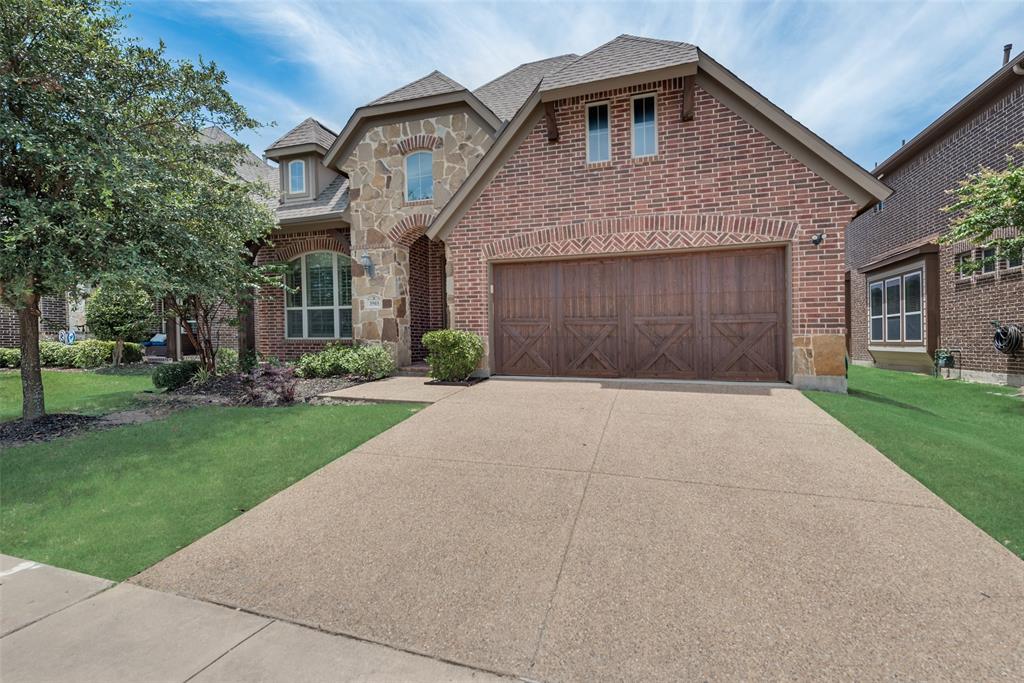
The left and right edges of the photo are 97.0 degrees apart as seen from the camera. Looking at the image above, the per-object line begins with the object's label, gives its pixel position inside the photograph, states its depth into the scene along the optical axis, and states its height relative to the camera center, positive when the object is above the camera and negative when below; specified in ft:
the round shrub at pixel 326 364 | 33.65 -1.95
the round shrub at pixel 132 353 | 48.06 -1.27
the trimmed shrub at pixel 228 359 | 39.89 -1.77
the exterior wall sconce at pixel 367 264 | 37.04 +6.03
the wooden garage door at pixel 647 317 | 27.07 +0.98
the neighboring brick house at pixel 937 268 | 34.04 +5.87
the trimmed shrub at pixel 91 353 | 45.57 -1.04
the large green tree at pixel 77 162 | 18.02 +7.77
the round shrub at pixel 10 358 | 44.52 -1.38
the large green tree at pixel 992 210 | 24.38 +6.46
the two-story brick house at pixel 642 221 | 25.84 +6.96
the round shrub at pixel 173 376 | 31.65 -2.45
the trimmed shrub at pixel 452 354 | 28.78 -1.17
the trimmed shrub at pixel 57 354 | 46.34 -1.14
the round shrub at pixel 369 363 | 32.94 -1.90
